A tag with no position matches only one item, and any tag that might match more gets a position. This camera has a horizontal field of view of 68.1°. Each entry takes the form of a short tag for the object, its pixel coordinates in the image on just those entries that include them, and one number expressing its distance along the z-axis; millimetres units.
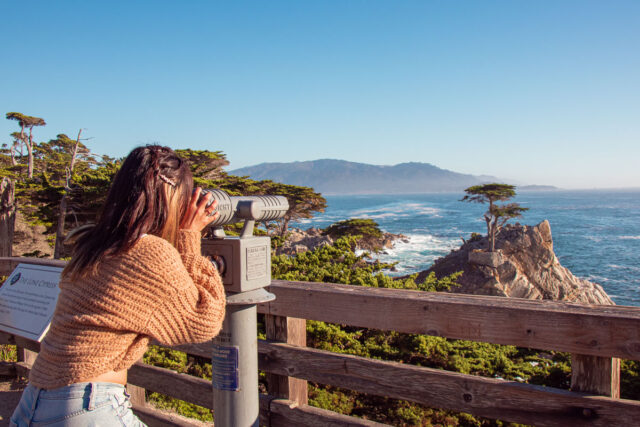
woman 1398
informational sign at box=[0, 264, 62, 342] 2750
